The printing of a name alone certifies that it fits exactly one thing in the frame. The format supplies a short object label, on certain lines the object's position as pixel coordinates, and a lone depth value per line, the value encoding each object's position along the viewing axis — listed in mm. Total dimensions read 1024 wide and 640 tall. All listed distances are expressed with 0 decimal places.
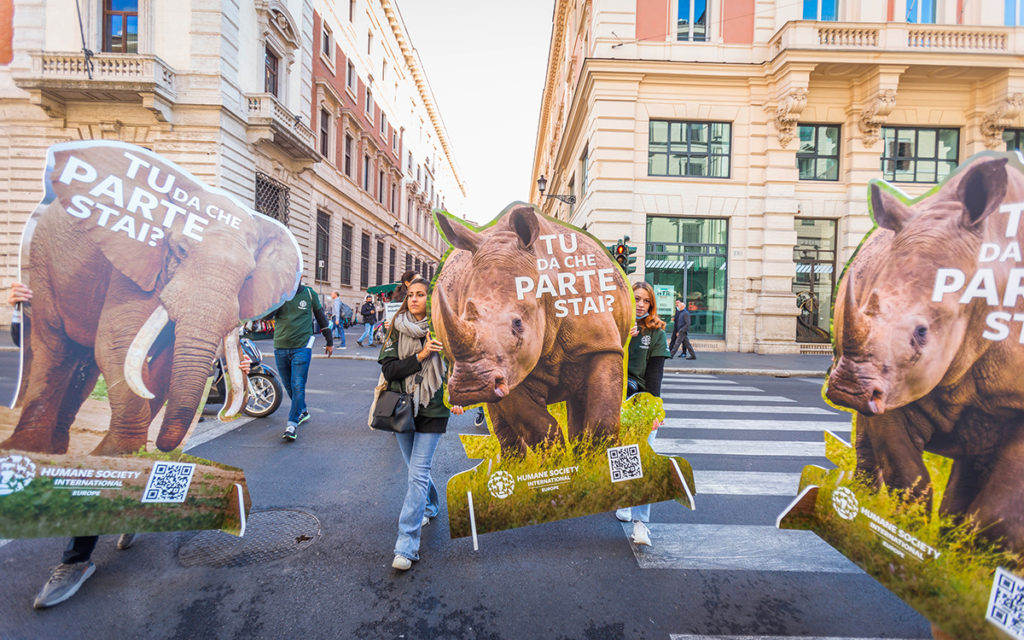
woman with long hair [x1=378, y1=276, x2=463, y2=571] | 3123
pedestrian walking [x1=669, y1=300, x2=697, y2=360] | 14266
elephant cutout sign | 2549
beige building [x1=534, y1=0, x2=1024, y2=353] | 15797
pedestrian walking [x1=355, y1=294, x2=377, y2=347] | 19881
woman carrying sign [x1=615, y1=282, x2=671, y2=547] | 3717
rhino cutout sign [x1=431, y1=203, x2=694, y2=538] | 3037
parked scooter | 6770
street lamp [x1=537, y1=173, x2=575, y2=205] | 17406
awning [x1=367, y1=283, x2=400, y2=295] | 16255
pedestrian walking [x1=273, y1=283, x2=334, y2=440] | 5801
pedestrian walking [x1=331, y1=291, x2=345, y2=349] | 16203
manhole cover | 3135
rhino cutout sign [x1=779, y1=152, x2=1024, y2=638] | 2004
